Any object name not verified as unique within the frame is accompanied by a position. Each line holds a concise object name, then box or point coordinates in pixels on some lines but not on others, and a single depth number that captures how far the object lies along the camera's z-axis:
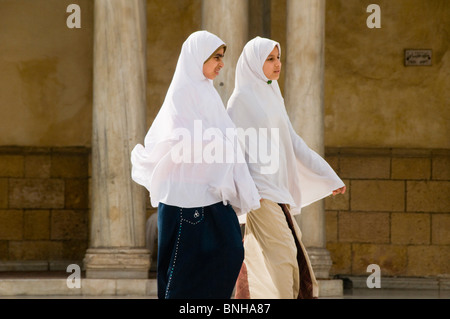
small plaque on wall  26.40
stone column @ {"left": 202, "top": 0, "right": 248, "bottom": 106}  21.66
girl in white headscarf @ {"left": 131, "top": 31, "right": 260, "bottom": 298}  12.13
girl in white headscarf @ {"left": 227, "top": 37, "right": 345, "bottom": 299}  13.57
